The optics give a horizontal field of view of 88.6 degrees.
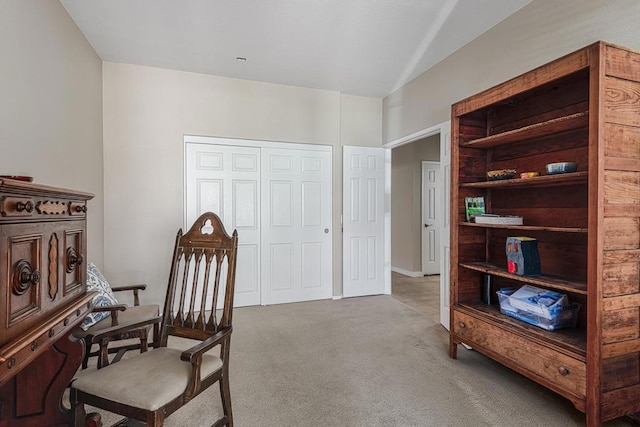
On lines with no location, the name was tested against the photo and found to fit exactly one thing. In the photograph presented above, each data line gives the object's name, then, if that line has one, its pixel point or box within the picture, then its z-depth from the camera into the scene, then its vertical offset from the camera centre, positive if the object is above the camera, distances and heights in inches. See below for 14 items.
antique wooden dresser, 35.4 -11.4
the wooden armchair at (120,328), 69.9 -31.6
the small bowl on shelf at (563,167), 79.0 +10.2
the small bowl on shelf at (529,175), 88.4 +9.4
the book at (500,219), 94.5 -3.0
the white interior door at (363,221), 180.1 -6.5
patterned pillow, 89.7 -25.5
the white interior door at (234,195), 154.9 +7.0
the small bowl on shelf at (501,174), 96.8 +10.5
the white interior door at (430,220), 242.5 -8.0
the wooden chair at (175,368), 54.4 -29.8
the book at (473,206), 107.7 +1.1
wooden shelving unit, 67.7 -2.1
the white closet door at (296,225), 167.2 -8.3
